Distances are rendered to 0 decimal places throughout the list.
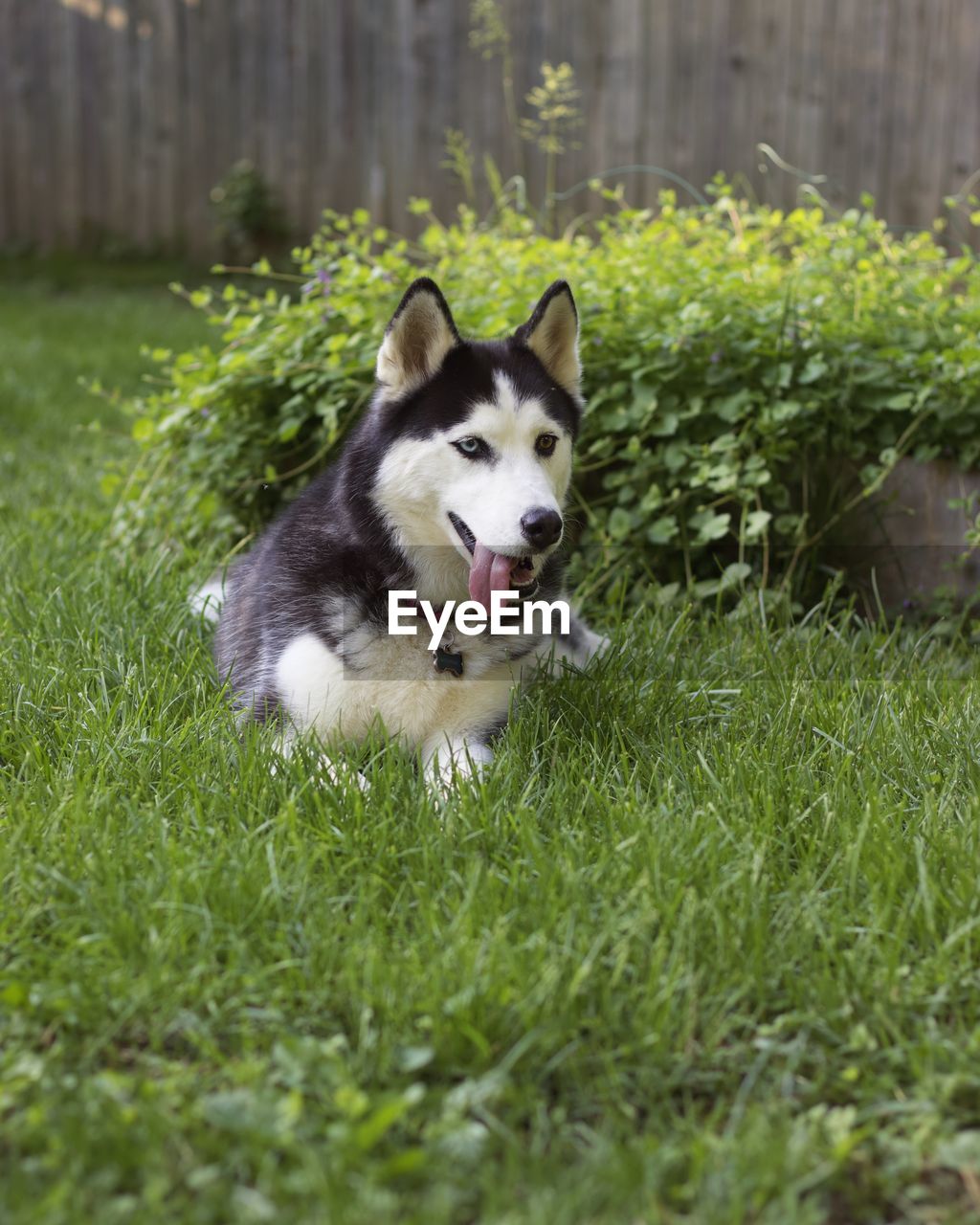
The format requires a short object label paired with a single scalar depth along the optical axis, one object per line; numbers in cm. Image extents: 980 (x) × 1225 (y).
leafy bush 350
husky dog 251
